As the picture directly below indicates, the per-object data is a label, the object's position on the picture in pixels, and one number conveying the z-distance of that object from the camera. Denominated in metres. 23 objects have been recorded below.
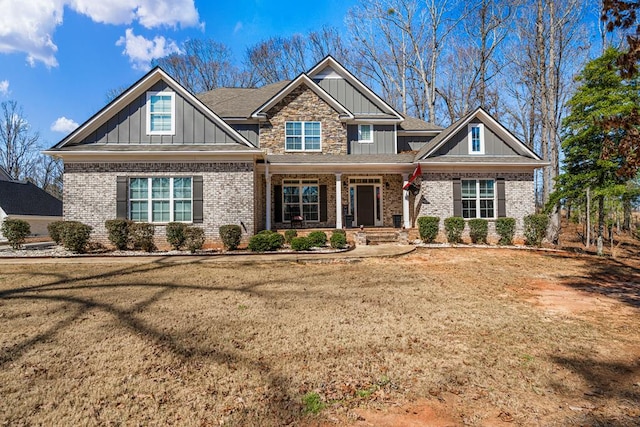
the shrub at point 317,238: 11.20
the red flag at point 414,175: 13.81
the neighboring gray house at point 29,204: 20.30
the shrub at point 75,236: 10.41
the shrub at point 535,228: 12.96
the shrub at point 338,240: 11.13
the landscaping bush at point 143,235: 11.03
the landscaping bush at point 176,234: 10.98
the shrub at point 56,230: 11.26
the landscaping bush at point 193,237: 10.87
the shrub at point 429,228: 12.79
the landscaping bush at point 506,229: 13.24
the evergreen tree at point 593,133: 12.54
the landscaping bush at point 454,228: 13.02
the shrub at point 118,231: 10.93
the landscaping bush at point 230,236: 11.16
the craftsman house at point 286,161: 12.13
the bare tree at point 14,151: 38.47
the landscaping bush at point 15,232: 10.99
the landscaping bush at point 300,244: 10.84
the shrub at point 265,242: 10.79
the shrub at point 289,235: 12.02
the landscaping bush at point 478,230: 13.33
